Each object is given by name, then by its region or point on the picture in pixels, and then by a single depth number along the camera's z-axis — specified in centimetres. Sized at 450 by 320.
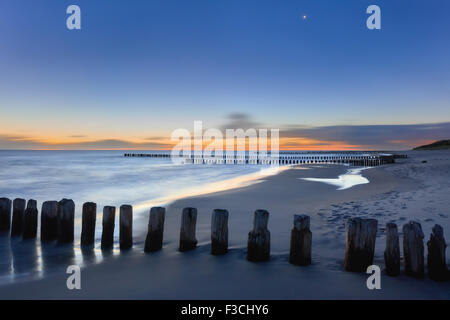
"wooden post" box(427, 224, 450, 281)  364
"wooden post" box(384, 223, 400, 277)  376
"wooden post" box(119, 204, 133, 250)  500
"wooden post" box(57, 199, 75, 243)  535
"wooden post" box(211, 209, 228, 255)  450
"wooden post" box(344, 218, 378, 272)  384
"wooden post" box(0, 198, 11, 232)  613
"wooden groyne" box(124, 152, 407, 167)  3713
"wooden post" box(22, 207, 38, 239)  576
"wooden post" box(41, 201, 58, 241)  555
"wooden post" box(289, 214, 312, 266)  411
